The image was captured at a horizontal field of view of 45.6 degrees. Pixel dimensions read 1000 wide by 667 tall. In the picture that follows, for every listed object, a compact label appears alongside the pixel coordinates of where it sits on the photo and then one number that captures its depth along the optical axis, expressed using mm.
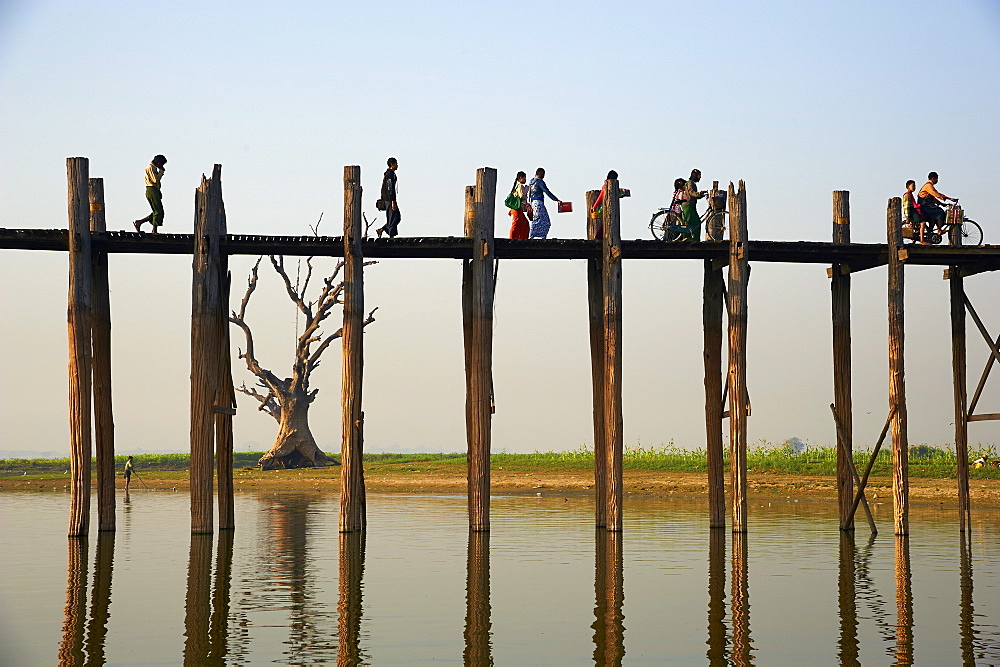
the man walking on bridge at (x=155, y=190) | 21219
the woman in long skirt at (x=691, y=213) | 22234
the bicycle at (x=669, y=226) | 22219
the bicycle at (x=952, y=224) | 22594
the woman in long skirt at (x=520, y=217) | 21734
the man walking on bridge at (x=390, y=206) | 21344
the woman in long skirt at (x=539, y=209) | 21797
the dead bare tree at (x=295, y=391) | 47688
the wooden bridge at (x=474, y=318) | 20438
